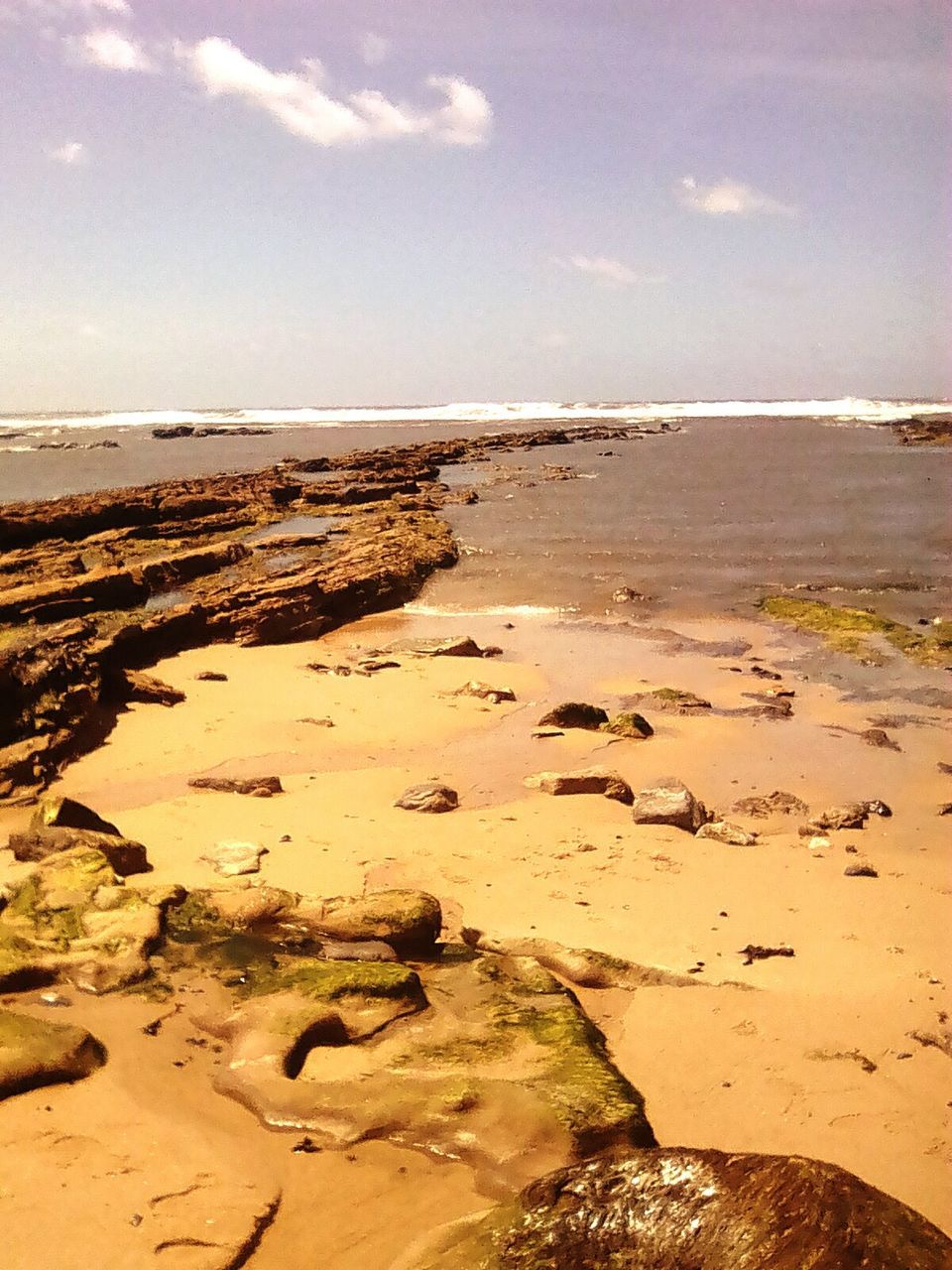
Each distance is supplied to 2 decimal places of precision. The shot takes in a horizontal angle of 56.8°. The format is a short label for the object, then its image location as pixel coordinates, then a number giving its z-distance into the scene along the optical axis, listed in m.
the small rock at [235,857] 7.34
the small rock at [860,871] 7.50
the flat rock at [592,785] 9.26
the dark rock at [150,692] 12.46
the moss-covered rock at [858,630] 15.24
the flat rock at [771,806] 8.94
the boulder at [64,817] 7.37
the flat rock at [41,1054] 4.29
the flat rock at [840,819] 8.52
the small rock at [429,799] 8.94
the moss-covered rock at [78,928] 5.36
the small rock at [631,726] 11.19
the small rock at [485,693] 12.84
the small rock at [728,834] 8.12
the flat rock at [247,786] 9.28
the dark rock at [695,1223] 2.88
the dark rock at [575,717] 11.48
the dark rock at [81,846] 7.00
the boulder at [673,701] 12.29
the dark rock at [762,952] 6.16
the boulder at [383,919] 6.00
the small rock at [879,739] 10.83
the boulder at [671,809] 8.47
